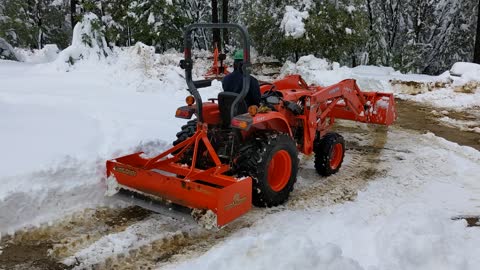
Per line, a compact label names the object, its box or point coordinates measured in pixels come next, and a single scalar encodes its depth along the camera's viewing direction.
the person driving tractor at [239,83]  5.39
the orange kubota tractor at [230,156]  4.88
